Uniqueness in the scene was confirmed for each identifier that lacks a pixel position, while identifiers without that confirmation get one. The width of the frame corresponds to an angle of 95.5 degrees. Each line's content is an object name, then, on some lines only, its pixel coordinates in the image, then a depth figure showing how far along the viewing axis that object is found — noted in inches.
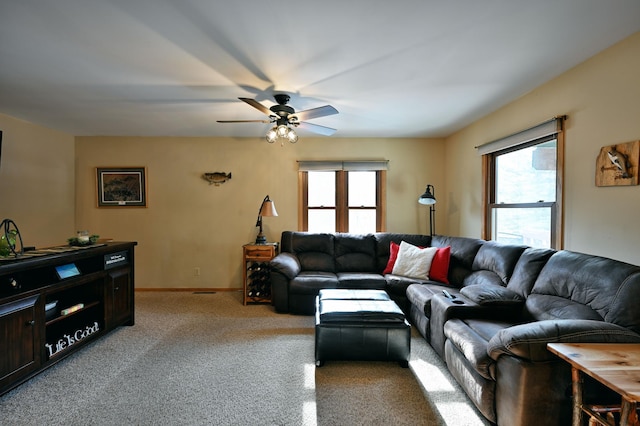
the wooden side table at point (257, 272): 161.9
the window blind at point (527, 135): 100.3
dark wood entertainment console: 82.5
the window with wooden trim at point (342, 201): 190.5
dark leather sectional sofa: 60.3
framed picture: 185.8
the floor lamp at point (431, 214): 164.7
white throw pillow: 145.9
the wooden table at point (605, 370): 46.1
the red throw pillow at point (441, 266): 142.0
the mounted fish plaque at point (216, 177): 186.2
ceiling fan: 110.5
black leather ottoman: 97.2
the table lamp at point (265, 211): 166.1
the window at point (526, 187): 105.1
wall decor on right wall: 77.0
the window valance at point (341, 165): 184.4
